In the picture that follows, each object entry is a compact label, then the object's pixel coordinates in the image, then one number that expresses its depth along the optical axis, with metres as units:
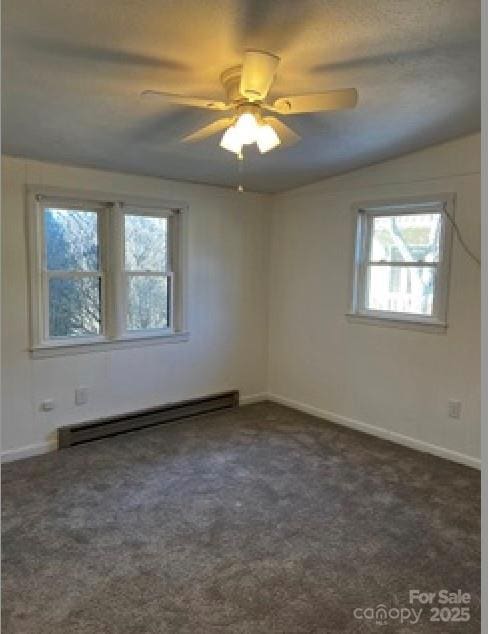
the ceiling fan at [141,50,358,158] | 2.01
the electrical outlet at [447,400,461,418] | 3.66
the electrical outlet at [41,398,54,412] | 3.74
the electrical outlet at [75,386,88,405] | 3.92
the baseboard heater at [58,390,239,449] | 3.85
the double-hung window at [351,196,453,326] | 3.74
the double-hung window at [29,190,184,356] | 3.70
